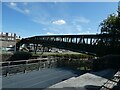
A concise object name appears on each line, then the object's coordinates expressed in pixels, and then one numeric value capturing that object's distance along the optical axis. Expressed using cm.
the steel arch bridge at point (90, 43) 1396
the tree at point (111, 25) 1432
